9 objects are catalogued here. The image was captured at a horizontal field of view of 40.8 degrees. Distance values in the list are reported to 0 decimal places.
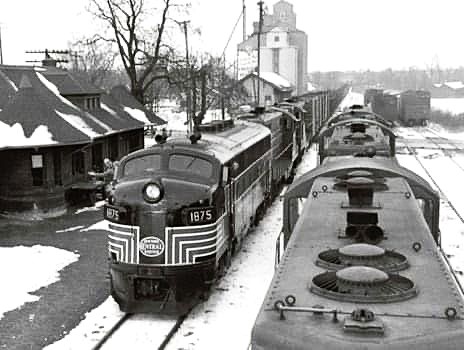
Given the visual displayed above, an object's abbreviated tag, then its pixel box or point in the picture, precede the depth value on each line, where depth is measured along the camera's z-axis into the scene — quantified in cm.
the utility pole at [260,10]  4353
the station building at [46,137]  2308
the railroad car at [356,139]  1588
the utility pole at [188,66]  4139
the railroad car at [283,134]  2378
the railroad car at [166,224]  1221
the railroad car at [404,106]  6256
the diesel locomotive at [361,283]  476
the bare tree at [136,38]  3988
